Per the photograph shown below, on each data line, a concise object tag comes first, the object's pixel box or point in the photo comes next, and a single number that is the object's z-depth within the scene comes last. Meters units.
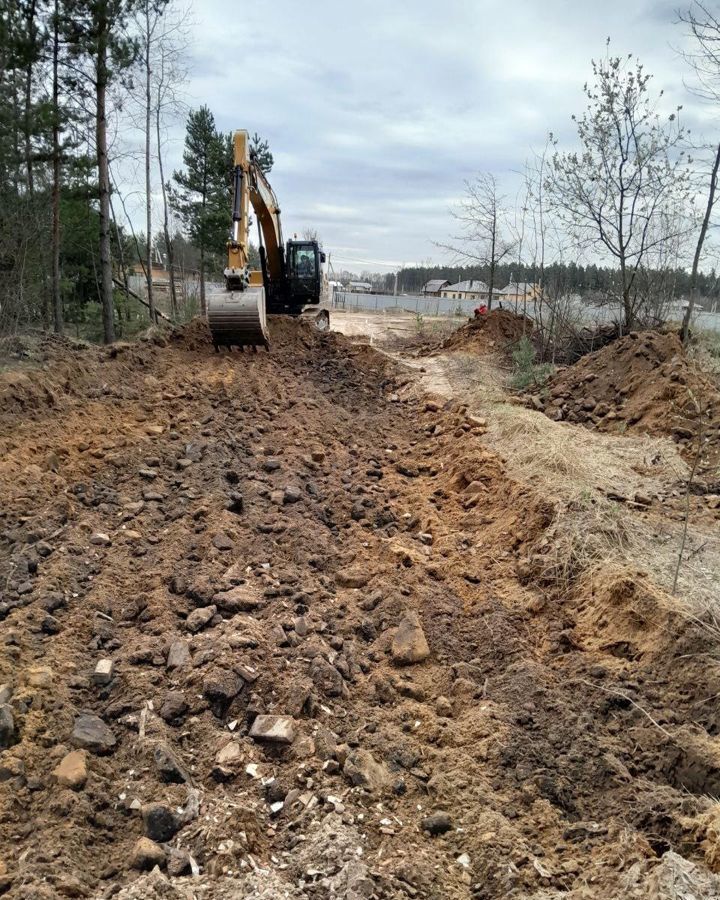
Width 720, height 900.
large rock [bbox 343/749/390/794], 2.82
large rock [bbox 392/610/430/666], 3.87
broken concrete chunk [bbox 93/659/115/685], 3.35
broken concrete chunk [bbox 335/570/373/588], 4.72
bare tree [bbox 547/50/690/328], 12.29
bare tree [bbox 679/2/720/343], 10.99
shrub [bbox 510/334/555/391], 11.53
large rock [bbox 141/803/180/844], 2.49
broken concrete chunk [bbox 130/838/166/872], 2.34
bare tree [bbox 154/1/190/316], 23.99
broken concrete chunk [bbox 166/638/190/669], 3.48
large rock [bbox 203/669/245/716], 3.25
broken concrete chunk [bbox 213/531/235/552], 4.82
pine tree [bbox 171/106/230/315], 27.36
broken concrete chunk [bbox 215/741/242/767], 2.88
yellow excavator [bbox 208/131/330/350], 10.88
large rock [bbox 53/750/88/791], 2.63
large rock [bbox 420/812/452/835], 2.66
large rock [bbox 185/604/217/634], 3.83
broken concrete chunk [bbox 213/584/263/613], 4.06
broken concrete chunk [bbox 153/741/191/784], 2.74
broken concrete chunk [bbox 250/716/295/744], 3.02
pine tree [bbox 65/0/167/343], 14.67
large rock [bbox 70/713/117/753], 2.88
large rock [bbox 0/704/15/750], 2.82
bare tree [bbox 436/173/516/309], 20.62
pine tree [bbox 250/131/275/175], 26.41
